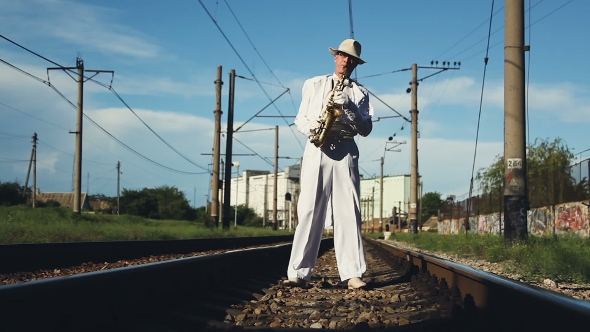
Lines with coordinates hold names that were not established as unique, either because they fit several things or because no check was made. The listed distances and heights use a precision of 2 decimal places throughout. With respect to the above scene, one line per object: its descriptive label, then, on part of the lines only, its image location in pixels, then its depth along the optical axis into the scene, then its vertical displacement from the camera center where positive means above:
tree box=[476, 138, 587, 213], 22.47 +1.55
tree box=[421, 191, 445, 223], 166.88 +5.45
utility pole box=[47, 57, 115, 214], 32.84 +3.79
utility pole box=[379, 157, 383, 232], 73.47 +3.70
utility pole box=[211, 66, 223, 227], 32.97 +3.46
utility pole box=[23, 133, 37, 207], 64.44 +5.20
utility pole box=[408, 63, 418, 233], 35.62 +3.41
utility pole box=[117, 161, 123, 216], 98.30 +6.90
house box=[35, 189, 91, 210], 114.37 +3.70
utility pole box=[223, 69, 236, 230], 33.19 +3.53
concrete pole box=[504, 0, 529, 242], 12.00 +1.65
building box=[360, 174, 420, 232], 126.25 +5.81
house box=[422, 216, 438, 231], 108.96 +0.35
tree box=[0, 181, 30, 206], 64.62 +2.36
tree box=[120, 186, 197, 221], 103.54 +2.72
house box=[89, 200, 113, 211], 127.35 +3.08
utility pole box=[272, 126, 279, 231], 55.12 +4.14
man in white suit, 5.92 +0.32
